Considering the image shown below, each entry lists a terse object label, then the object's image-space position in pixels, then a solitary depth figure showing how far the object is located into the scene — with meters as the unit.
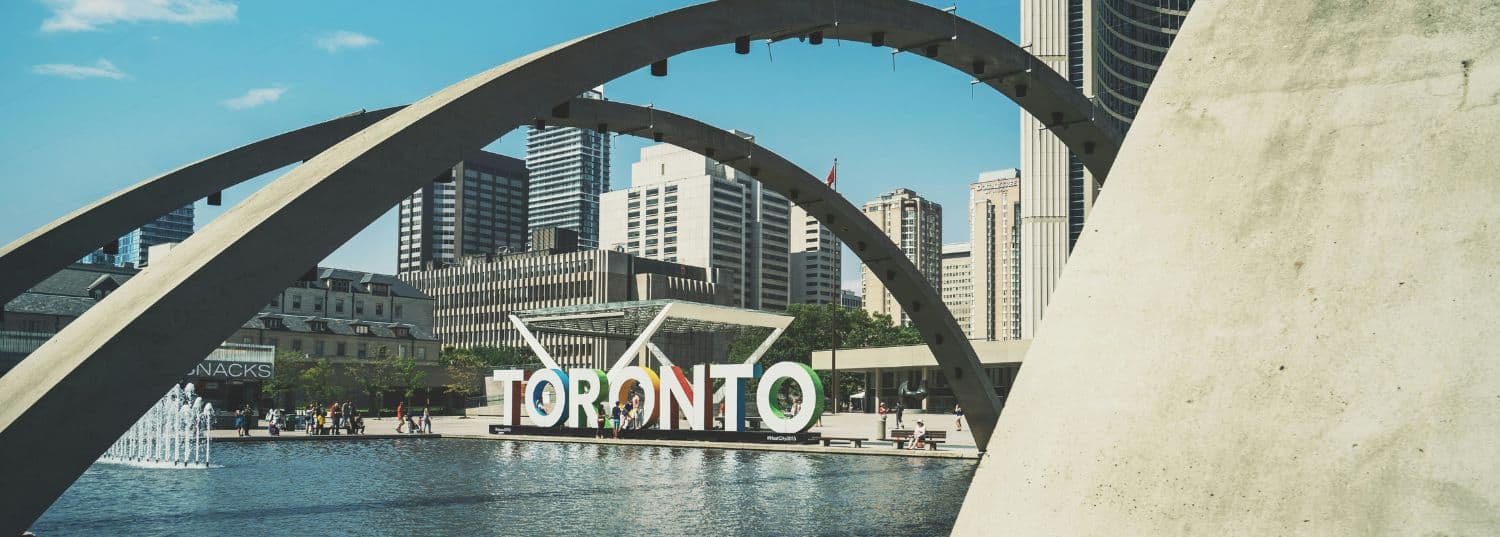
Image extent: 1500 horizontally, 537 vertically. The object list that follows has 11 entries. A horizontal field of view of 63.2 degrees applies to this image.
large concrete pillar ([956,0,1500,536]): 5.46
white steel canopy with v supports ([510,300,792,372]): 53.16
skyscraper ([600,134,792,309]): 190.75
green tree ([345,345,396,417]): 83.50
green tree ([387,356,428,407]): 86.00
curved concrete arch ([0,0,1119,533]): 7.50
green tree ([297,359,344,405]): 76.50
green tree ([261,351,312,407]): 73.94
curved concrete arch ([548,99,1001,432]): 21.08
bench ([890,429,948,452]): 38.03
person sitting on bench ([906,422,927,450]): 37.72
